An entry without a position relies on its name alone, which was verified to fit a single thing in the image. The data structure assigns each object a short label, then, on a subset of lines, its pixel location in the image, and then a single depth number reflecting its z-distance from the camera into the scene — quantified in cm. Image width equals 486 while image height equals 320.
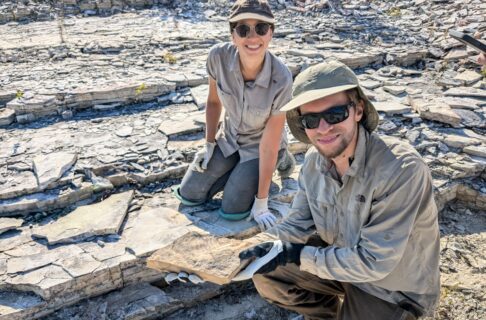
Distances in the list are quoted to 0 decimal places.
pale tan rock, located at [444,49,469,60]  713
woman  313
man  200
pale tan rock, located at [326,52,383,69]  701
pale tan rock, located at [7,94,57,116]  506
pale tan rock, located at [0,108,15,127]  494
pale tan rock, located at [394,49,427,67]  734
